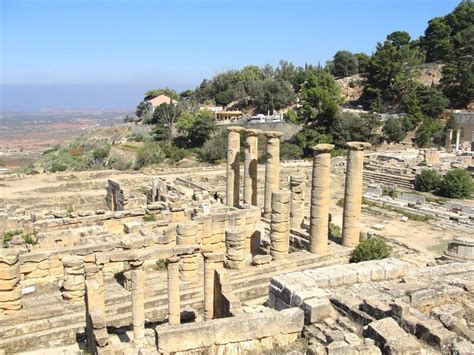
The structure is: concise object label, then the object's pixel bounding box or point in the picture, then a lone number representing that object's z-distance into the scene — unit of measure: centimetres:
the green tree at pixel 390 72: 6231
